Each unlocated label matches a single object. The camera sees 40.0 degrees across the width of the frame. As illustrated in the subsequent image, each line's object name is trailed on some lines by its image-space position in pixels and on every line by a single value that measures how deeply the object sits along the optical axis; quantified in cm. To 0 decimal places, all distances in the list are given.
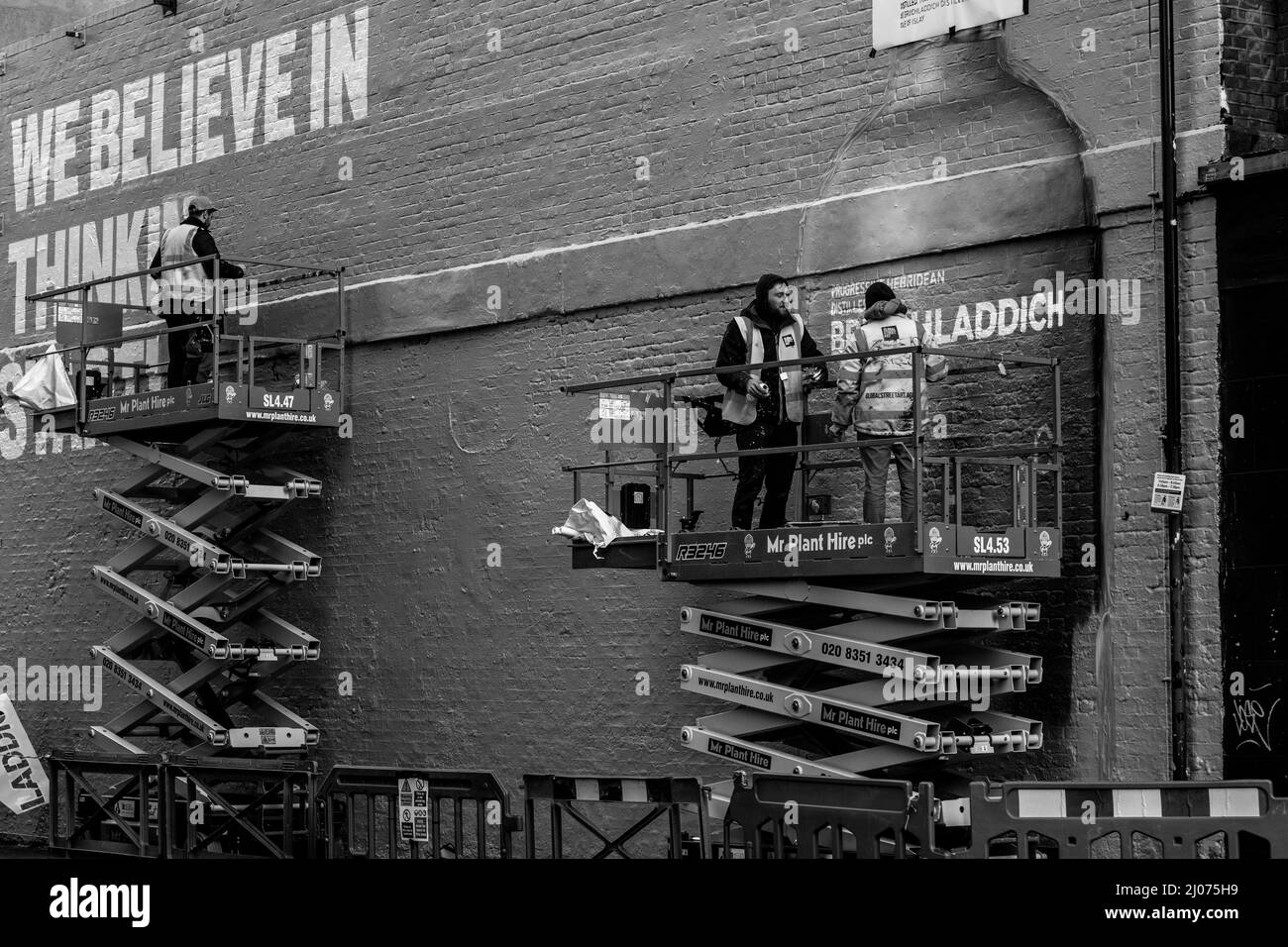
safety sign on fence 1176
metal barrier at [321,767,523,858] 1127
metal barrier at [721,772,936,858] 963
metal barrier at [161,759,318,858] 1303
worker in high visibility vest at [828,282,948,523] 1120
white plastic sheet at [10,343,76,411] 1719
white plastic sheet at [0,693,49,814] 1820
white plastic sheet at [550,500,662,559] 1230
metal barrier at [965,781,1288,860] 866
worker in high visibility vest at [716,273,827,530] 1196
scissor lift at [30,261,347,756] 1558
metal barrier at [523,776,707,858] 1079
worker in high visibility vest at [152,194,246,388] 1622
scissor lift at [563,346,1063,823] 1070
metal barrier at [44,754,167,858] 1417
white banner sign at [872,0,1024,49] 1231
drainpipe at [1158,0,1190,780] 1101
